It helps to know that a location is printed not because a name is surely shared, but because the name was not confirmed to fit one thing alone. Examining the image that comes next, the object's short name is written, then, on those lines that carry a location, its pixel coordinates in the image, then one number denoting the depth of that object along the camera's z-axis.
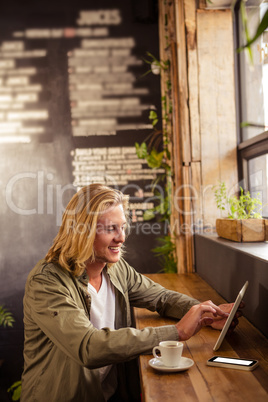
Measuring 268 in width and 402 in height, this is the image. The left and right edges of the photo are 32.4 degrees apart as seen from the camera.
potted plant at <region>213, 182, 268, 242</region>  2.49
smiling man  1.52
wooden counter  1.22
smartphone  1.39
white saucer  1.40
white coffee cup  1.42
